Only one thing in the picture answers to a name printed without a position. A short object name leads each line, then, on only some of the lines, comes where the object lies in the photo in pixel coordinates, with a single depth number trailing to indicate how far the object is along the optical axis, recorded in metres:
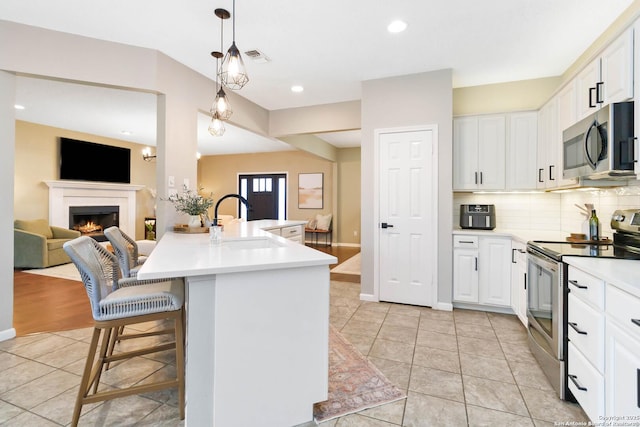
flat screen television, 6.31
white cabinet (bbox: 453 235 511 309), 3.26
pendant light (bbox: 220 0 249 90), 2.01
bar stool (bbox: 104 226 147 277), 2.26
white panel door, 3.51
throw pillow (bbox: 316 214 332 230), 8.25
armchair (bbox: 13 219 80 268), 5.21
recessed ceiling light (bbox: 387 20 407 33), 2.58
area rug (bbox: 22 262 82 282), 4.80
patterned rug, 1.77
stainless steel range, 1.86
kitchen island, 1.45
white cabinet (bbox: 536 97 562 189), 2.91
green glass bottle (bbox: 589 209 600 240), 2.50
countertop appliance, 3.54
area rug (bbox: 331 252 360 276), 5.35
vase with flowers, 3.17
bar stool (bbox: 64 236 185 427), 1.57
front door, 9.09
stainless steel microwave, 1.78
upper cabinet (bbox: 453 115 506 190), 3.48
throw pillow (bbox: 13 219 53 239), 5.38
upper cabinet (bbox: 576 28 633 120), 1.79
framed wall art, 8.65
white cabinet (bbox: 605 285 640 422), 1.23
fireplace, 6.51
